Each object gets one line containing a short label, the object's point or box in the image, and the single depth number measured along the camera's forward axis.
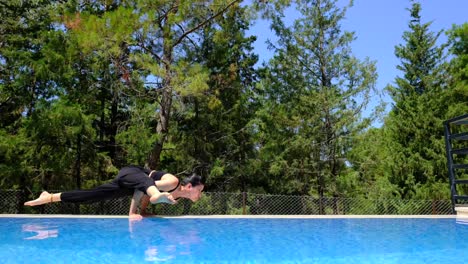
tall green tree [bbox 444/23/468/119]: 14.66
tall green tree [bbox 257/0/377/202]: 14.05
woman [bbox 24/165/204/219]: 5.43
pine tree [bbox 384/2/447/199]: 14.34
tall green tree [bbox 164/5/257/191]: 14.09
